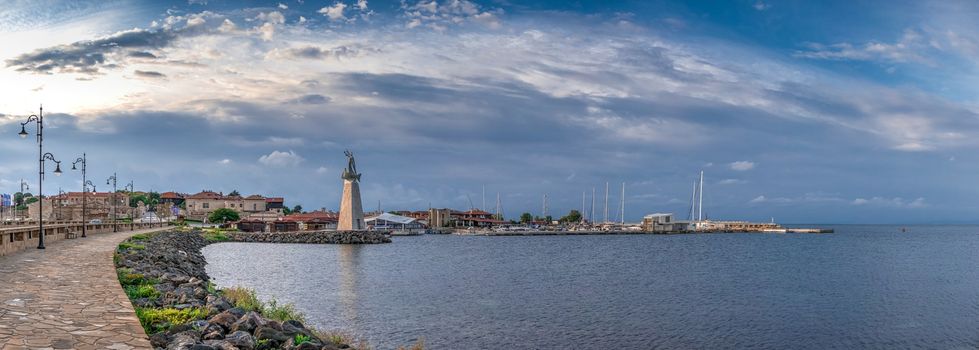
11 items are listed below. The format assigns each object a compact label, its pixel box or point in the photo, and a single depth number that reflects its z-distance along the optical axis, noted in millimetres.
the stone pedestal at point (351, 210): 129750
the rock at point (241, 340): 16312
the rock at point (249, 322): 17928
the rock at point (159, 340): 15262
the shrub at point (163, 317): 17266
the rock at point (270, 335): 17938
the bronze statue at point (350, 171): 125438
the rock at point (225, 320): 17969
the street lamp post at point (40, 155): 40022
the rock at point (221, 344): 15259
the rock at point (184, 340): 14859
